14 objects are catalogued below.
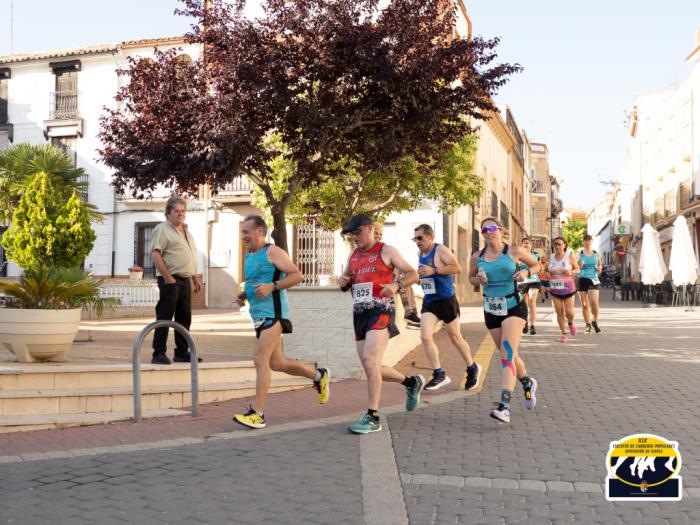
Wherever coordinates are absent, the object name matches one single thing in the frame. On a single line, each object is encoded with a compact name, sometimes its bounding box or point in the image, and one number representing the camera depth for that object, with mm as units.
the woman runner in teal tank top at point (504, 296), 6715
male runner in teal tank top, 6328
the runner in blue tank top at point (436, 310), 8109
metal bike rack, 6549
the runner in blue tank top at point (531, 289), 13677
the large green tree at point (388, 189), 13844
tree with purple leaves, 10023
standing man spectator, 7875
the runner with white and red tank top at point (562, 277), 13664
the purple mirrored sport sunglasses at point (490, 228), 6918
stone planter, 7336
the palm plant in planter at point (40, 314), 7344
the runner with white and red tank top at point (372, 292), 6230
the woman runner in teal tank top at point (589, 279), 14758
